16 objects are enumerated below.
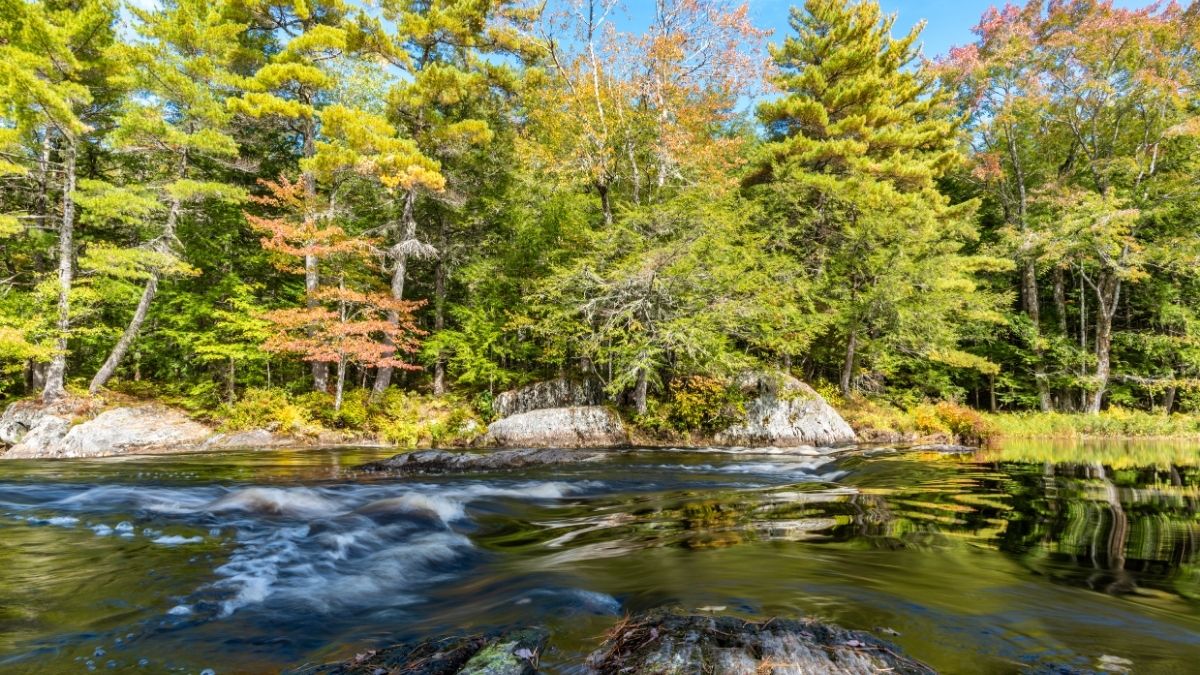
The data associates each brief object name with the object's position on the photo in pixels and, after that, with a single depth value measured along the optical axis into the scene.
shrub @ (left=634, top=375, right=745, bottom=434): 12.00
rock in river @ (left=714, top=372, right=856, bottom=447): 11.77
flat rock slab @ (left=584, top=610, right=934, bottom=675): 1.35
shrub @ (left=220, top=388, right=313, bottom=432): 11.95
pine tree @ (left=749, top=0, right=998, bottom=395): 13.84
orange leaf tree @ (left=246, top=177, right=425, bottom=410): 12.58
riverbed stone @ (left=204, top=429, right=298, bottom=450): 11.24
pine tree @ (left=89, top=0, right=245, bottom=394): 12.12
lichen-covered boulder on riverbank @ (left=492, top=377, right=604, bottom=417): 12.89
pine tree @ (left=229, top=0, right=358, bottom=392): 12.75
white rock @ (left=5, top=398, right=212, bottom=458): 10.29
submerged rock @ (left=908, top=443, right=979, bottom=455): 9.02
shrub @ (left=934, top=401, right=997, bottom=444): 12.23
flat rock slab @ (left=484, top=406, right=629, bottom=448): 11.48
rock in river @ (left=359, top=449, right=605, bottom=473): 7.02
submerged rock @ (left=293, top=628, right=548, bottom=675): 1.45
